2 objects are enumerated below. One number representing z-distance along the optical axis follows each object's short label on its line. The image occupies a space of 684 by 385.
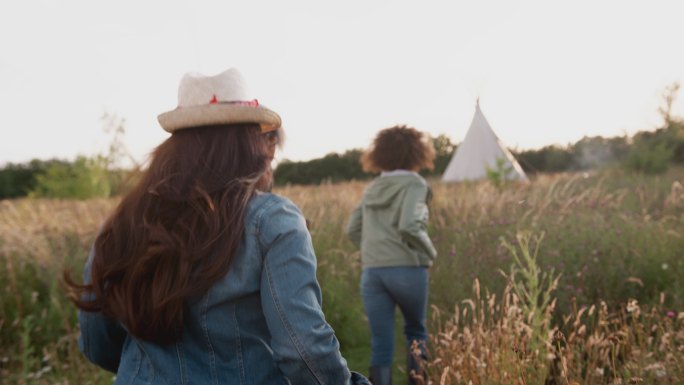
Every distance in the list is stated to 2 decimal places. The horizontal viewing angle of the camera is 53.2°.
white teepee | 18.85
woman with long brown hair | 1.41
